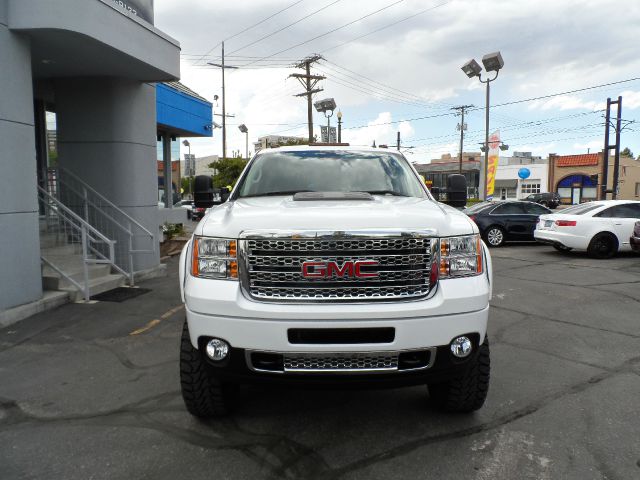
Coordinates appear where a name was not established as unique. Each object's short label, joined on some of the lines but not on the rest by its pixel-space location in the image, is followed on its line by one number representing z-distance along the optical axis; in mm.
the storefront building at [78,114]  6230
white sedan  12109
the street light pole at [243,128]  55812
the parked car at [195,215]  21569
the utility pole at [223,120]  43062
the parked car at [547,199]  40381
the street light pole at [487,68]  24484
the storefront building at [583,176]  54375
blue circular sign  51031
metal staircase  8352
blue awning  14500
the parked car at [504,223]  15414
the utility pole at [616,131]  28891
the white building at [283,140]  49162
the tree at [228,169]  45906
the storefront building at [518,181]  59000
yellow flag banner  27141
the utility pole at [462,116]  53719
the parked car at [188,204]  19945
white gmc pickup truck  2873
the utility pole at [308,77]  34719
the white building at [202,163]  102456
